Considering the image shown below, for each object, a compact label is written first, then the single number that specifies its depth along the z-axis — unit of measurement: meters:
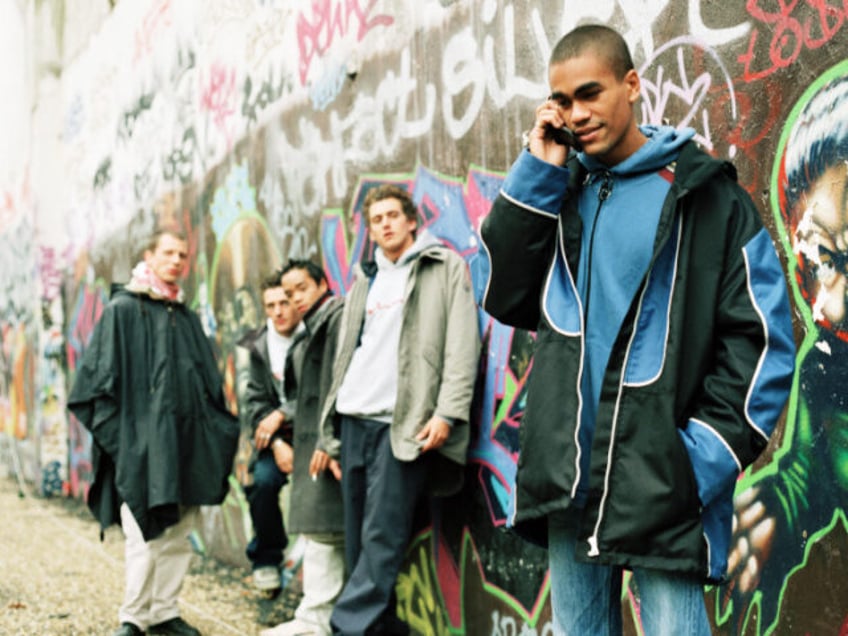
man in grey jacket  4.38
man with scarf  5.18
